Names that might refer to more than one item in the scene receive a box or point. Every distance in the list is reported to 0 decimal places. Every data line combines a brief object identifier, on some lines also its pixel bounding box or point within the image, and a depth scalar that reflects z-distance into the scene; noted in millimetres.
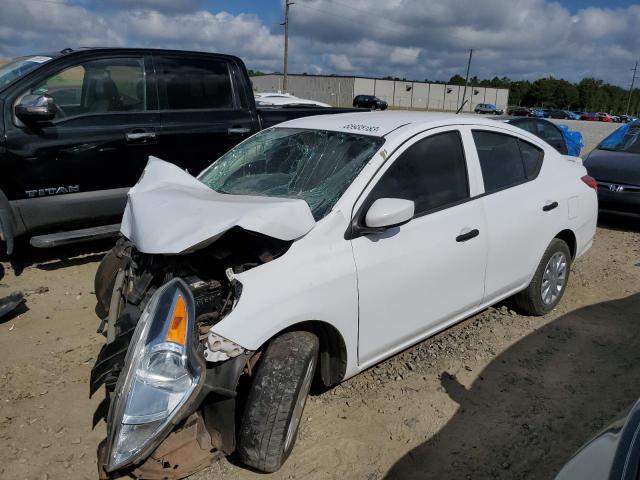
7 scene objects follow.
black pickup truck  4695
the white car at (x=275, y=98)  16047
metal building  63656
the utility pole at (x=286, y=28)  35862
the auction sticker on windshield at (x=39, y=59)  5053
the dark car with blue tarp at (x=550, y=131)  10138
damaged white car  2268
